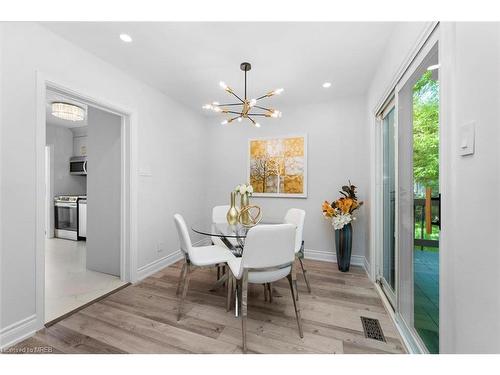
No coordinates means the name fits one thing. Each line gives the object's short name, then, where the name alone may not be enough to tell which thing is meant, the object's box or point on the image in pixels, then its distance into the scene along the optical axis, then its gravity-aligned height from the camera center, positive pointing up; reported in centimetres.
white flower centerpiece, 235 -4
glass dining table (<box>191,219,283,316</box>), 196 -46
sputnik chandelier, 212 +81
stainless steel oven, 449 -68
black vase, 290 -84
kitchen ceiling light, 321 +116
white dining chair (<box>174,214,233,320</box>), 190 -69
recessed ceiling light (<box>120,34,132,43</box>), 190 +134
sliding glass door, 132 -10
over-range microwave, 490 +47
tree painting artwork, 348 +34
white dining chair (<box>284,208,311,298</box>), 233 -46
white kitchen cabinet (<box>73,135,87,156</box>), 505 +96
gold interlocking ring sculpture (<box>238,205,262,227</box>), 237 -36
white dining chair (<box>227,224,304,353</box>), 149 -52
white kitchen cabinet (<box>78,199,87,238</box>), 439 -72
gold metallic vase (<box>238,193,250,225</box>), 237 -28
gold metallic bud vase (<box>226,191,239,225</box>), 236 -31
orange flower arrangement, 288 -30
